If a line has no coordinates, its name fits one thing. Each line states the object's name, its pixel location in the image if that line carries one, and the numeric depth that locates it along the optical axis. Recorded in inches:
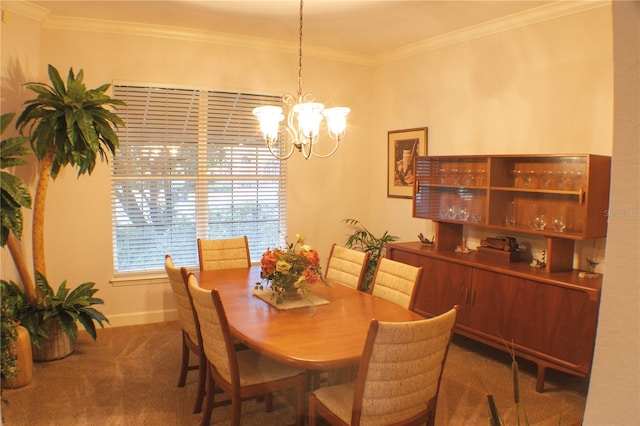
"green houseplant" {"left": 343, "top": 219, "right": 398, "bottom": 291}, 203.6
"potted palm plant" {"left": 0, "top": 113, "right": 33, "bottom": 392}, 117.6
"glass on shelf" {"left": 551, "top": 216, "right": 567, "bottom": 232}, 138.4
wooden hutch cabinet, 127.3
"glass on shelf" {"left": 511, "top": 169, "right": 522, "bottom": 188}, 153.0
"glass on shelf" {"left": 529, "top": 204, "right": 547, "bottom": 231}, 144.1
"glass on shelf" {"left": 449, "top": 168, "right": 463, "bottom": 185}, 167.6
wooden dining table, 84.5
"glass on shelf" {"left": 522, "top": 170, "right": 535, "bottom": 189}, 147.1
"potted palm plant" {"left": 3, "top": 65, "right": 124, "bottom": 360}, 138.5
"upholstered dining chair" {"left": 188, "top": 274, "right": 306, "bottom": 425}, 94.3
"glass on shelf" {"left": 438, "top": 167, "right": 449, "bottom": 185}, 172.3
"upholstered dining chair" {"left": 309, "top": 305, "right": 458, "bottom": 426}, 75.5
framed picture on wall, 199.3
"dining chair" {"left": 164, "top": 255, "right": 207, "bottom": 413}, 115.2
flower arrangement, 111.7
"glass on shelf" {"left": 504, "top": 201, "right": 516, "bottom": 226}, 157.2
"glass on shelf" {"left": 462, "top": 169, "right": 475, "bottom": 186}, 162.6
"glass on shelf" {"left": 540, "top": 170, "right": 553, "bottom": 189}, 141.7
